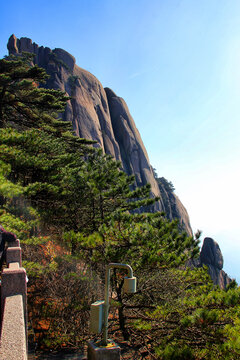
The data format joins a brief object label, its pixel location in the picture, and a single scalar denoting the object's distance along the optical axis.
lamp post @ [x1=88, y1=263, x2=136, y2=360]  3.76
